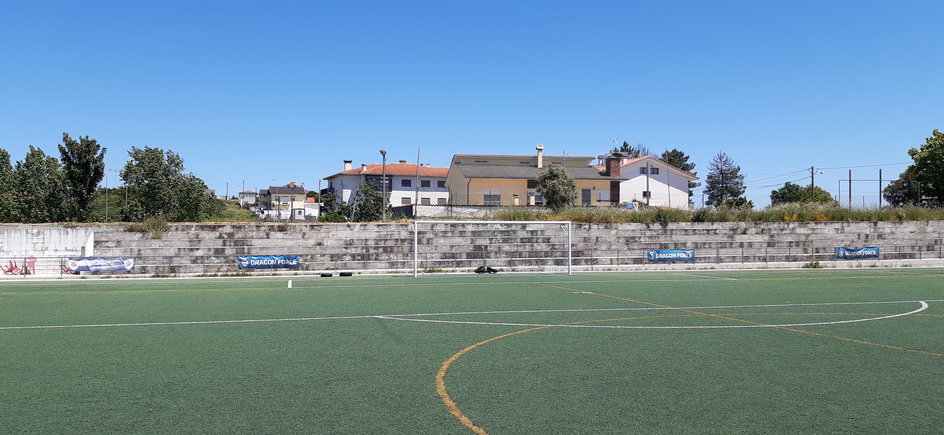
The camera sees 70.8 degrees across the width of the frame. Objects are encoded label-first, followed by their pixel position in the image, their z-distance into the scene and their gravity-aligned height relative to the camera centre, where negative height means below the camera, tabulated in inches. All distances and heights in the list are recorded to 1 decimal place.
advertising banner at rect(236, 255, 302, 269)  1037.8 -44.8
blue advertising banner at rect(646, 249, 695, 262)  1178.0 -28.2
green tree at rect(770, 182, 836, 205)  3375.2 +276.7
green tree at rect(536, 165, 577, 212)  2055.9 +156.8
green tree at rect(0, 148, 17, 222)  1535.4 +77.7
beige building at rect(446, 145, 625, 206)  2313.0 +199.1
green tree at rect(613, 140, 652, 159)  4244.6 +568.7
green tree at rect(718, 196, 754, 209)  1330.0 +82.6
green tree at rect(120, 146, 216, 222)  1610.5 +110.5
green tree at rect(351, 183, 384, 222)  2187.5 +101.1
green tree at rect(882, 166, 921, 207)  3110.2 +258.2
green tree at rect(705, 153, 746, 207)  3538.4 +325.9
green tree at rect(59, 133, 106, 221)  1417.3 +130.2
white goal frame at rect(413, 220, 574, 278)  983.0 -15.5
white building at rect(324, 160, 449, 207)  3058.6 +259.4
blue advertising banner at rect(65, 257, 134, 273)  976.3 -48.9
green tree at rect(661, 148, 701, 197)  4095.7 +491.1
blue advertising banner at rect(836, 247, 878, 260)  1251.2 -21.4
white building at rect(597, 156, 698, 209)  2657.5 +227.9
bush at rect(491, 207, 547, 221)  1234.0 +42.1
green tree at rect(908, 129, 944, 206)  2032.5 +246.6
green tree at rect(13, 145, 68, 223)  1467.8 +93.2
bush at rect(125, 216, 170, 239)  1019.3 +7.3
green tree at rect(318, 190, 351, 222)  2383.1 +102.9
